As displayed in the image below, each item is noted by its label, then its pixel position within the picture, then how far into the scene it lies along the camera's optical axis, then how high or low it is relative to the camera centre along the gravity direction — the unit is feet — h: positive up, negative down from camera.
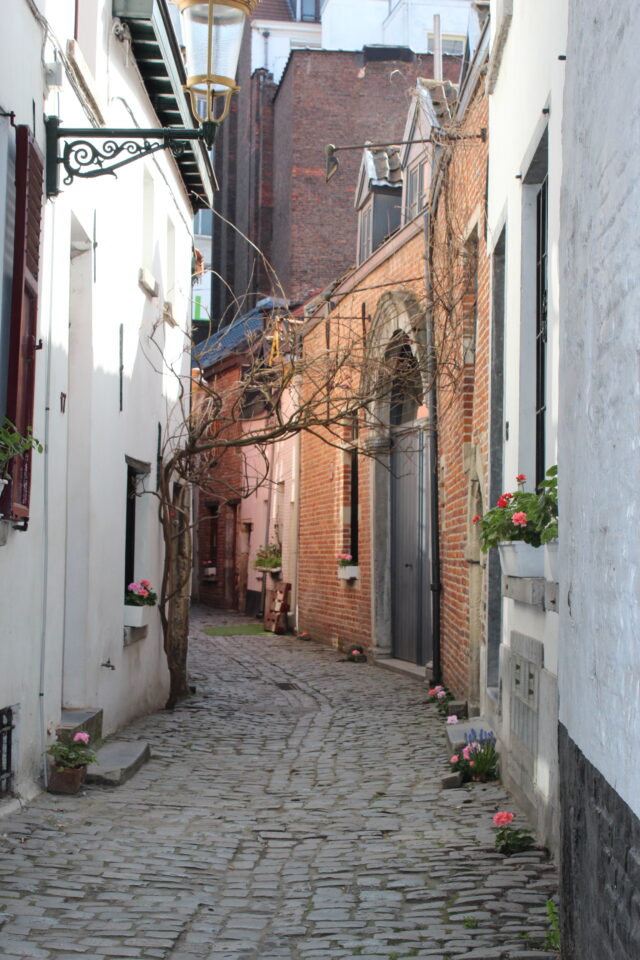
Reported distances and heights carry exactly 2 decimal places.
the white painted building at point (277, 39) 101.96 +43.34
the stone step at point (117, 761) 23.04 -4.38
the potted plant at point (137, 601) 31.17 -1.48
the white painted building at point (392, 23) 94.12 +41.64
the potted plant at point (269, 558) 69.00 -0.72
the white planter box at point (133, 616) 31.12 -1.84
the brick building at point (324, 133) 85.88 +30.03
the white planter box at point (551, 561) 15.62 -0.17
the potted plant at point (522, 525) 16.90 +0.32
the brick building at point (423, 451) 32.19 +3.44
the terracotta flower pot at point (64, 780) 21.89 -4.29
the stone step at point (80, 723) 23.03 -3.59
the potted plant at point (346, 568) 50.98 -0.91
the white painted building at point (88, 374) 20.45 +3.81
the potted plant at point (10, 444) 17.63 +1.49
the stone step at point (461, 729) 25.76 -4.14
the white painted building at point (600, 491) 8.48 +0.48
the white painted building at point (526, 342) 17.62 +3.69
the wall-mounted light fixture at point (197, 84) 21.18 +8.30
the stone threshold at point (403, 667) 42.09 -4.42
